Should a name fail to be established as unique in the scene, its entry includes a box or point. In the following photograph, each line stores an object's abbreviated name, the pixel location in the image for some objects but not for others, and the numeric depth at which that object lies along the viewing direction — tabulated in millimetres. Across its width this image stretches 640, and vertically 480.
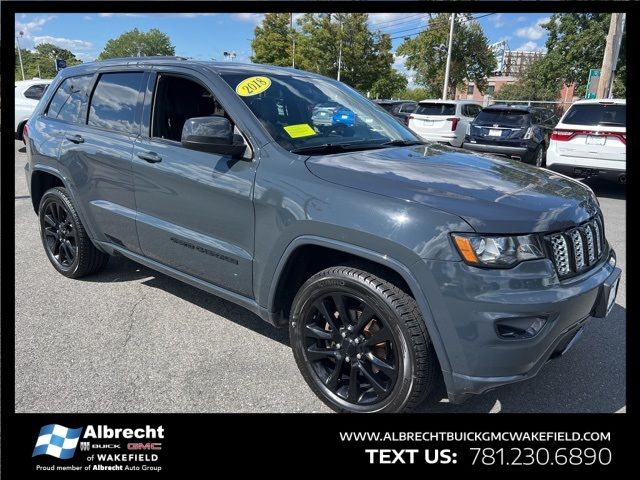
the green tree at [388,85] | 41406
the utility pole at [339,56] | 35344
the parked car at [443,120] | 14039
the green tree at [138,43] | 64875
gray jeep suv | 2205
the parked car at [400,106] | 22417
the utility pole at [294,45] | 40306
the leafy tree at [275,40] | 42331
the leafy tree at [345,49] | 35281
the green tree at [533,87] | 38000
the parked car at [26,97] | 12172
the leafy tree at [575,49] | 29875
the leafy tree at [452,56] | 35062
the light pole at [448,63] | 27156
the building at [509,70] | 57906
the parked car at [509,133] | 11172
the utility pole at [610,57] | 13078
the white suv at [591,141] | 8320
